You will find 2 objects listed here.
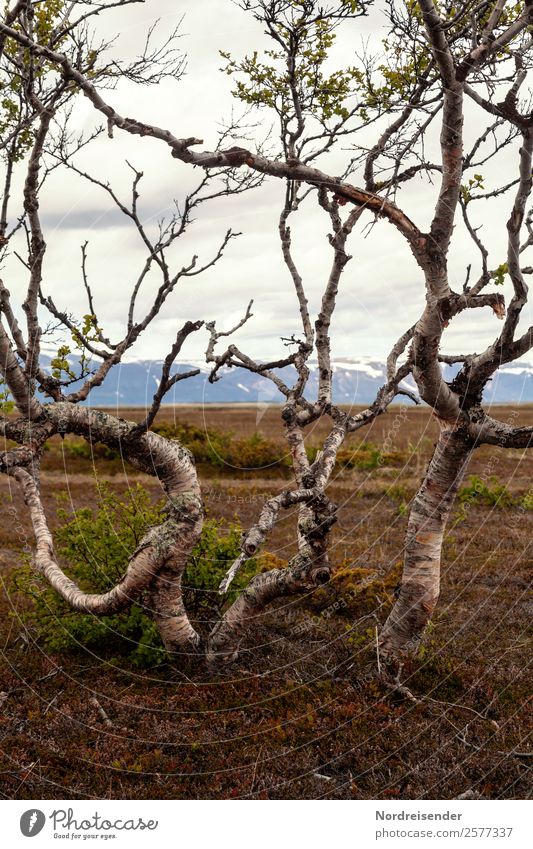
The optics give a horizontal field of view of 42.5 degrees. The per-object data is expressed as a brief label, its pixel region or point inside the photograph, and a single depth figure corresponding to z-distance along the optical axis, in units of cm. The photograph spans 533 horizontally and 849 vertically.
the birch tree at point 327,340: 557
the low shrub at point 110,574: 863
